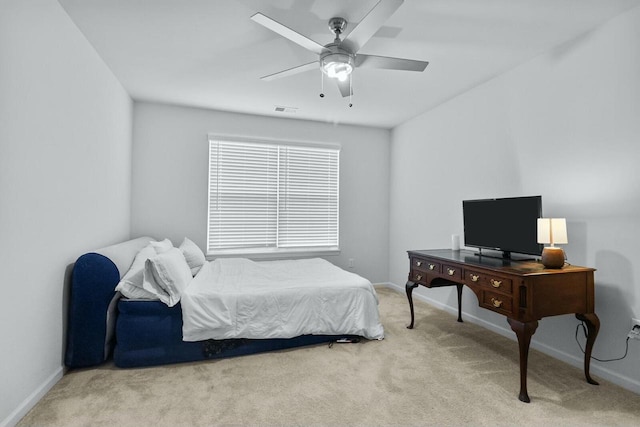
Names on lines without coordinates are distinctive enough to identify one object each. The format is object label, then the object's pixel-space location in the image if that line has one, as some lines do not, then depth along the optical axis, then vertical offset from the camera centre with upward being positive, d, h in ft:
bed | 7.76 -2.70
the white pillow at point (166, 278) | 8.21 -1.69
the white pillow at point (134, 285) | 8.04 -1.83
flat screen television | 8.48 -0.17
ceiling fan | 6.16 +3.81
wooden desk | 6.86 -1.72
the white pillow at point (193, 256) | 11.76 -1.60
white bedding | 8.33 -2.55
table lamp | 7.35 -0.47
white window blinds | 14.74 +0.84
